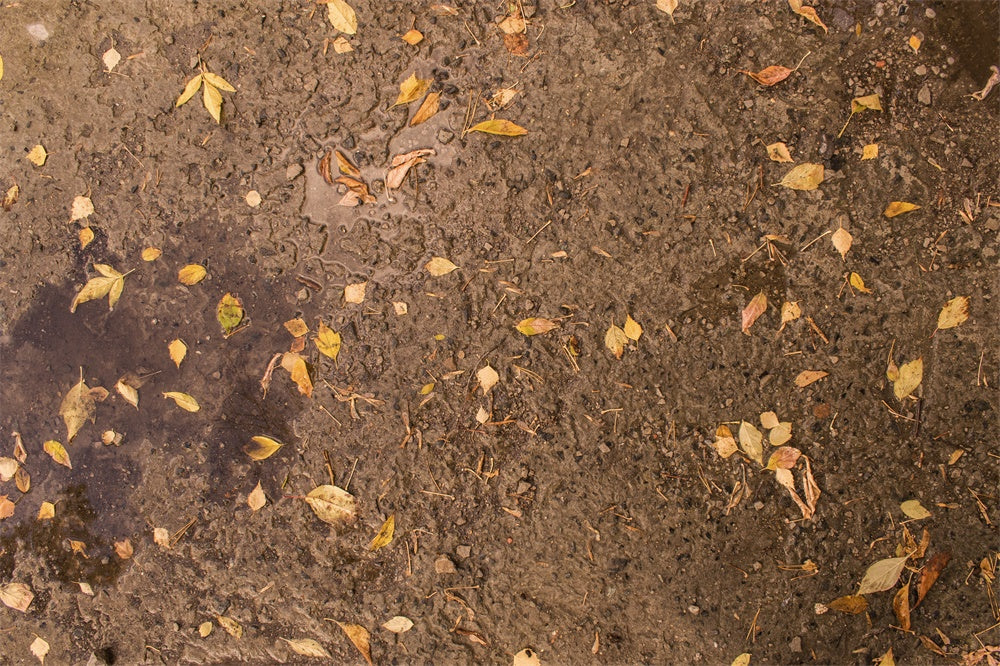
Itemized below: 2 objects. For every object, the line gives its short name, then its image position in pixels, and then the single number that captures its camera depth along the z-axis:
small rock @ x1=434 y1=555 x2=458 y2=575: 1.24
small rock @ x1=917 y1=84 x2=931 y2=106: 1.24
